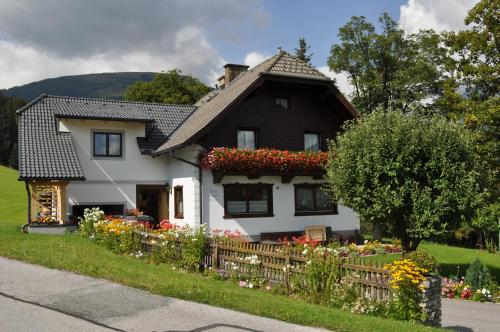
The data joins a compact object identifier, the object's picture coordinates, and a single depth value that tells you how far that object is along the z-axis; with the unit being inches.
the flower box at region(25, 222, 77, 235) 745.0
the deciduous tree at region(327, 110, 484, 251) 576.7
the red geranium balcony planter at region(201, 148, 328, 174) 762.8
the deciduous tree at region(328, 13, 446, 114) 1343.5
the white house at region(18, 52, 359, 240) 797.9
